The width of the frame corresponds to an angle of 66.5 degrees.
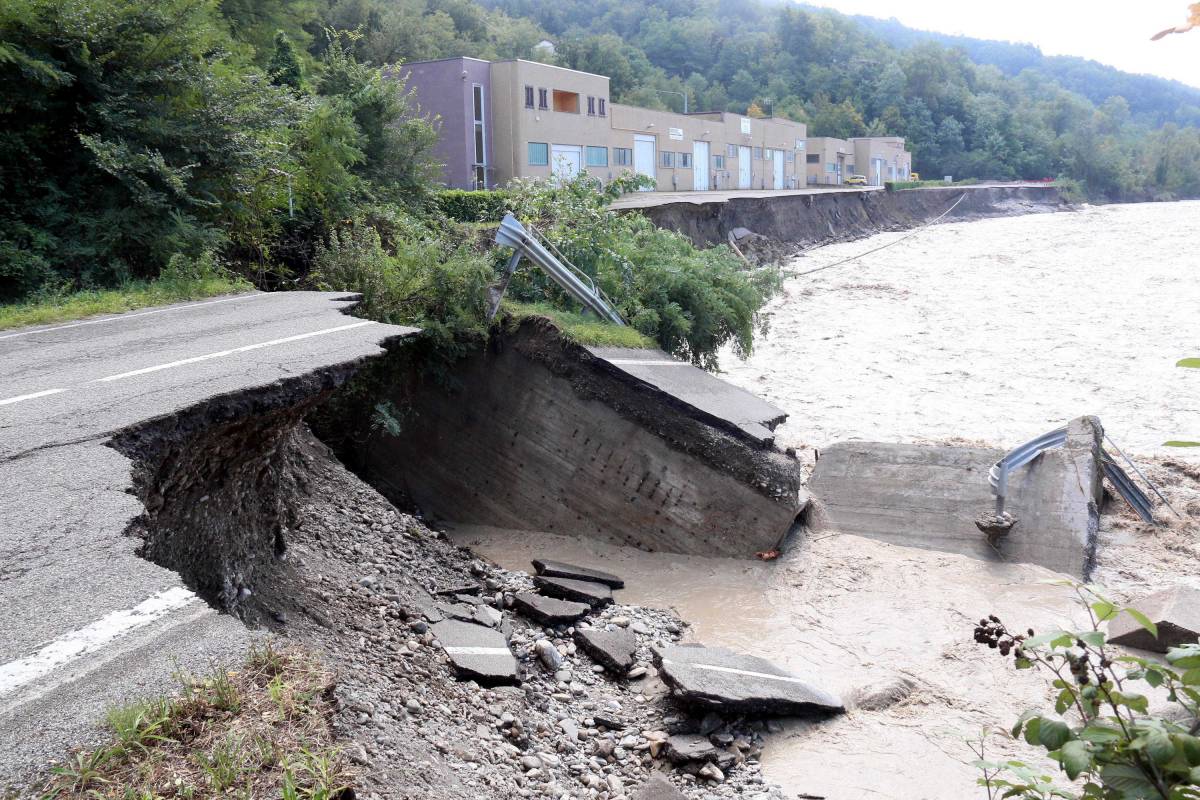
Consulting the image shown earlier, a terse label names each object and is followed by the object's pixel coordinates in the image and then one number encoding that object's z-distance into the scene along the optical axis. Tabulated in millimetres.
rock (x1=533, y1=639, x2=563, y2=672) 7734
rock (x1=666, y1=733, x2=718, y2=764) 6574
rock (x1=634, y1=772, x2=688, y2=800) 5797
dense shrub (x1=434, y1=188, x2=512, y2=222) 20391
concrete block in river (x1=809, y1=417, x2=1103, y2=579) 10961
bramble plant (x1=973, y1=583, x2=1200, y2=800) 1956
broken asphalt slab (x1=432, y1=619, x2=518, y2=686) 6898
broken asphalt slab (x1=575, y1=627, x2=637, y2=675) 7898
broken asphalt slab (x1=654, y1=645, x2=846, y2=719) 7098
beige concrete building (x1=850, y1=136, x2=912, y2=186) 83875
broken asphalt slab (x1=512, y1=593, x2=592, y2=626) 8672
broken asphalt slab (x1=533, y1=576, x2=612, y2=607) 9289
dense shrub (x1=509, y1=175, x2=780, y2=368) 13773
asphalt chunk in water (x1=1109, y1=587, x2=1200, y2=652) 7762
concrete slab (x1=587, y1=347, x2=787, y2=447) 11172
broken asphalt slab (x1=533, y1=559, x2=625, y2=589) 9781
